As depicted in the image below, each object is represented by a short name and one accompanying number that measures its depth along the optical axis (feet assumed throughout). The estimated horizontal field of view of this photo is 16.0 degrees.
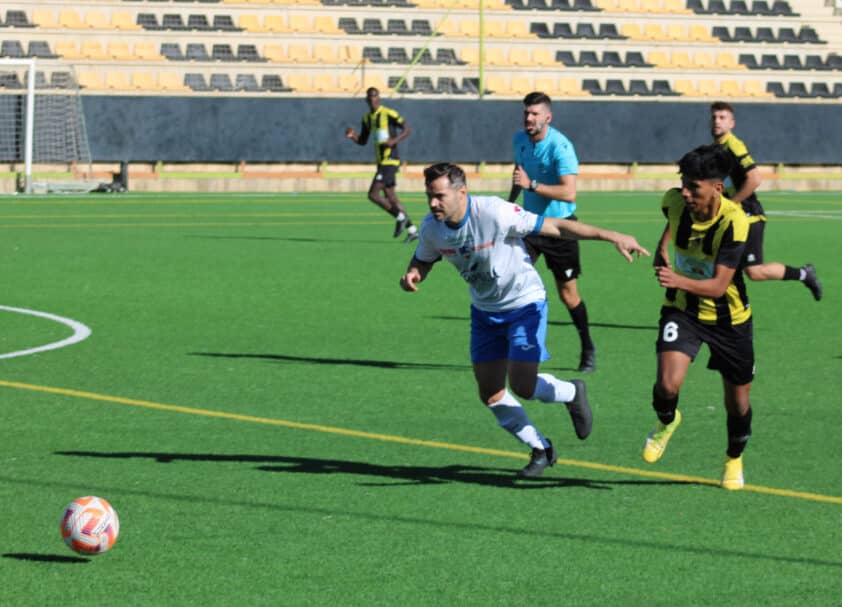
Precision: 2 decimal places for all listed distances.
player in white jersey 52.05
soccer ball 40.44
